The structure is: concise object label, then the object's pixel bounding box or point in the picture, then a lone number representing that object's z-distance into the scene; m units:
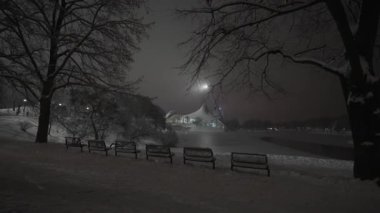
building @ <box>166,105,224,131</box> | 161.73
